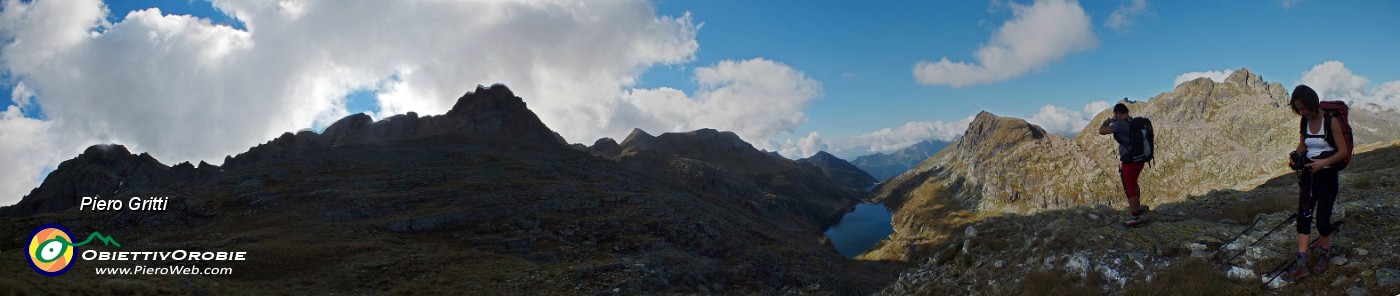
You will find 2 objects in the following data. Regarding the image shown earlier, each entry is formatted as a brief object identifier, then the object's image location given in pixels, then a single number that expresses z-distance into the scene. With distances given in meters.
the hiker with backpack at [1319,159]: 9.03
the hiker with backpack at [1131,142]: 13.62
